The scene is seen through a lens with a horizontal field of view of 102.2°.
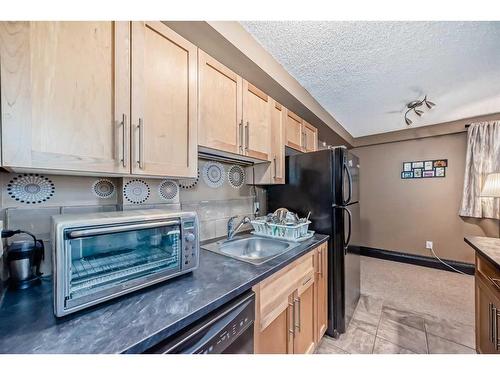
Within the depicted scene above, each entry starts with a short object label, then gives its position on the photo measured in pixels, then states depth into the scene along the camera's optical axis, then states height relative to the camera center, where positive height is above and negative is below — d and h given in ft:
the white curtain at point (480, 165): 8.61 +0.98
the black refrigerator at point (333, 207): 5.51 -0.56
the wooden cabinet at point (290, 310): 3.29 -2.36
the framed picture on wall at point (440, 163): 10.17 +1.24
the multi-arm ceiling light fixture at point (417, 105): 7.17 +3.09
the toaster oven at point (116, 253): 2.10 -0.89
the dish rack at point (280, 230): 5.14 -1.13
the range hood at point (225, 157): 4.39 +0.79
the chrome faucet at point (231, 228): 5.27 -1.07
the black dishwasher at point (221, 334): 2.06 -1.68
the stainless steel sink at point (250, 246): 4.95 -1.53
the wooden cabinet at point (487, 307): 3.91 -2.54
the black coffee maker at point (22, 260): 2.67 -0.98
